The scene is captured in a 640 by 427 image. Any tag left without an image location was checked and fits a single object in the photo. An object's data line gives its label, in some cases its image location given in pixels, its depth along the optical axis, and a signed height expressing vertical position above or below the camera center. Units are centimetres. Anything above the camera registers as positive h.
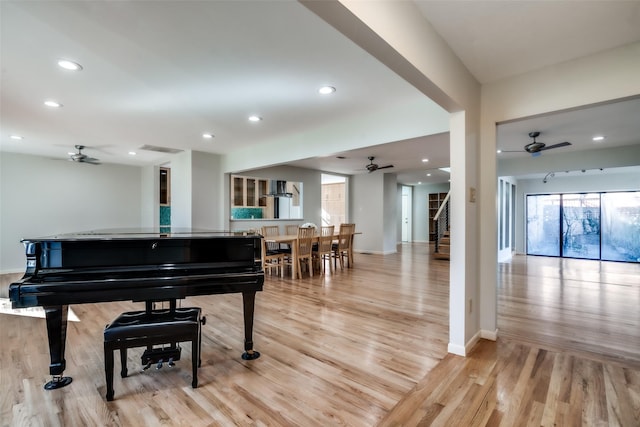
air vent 573 +138
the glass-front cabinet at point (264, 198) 741 +49
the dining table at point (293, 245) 546 -55
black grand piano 199 -42
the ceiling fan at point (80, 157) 542 +111
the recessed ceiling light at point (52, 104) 342 +135
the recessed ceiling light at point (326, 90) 306 +136
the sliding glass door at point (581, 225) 848 -30
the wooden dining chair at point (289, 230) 636 -38
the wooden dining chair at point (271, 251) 556 -69
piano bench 193 -80
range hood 760 +75
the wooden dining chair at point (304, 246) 557 -58
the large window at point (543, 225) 905 -30
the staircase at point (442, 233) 798 -53
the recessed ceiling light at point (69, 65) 251 +134
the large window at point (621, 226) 794 -31
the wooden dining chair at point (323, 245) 612 -62
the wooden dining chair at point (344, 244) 656 -63
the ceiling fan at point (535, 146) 468 +112
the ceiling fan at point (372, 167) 622 +106
